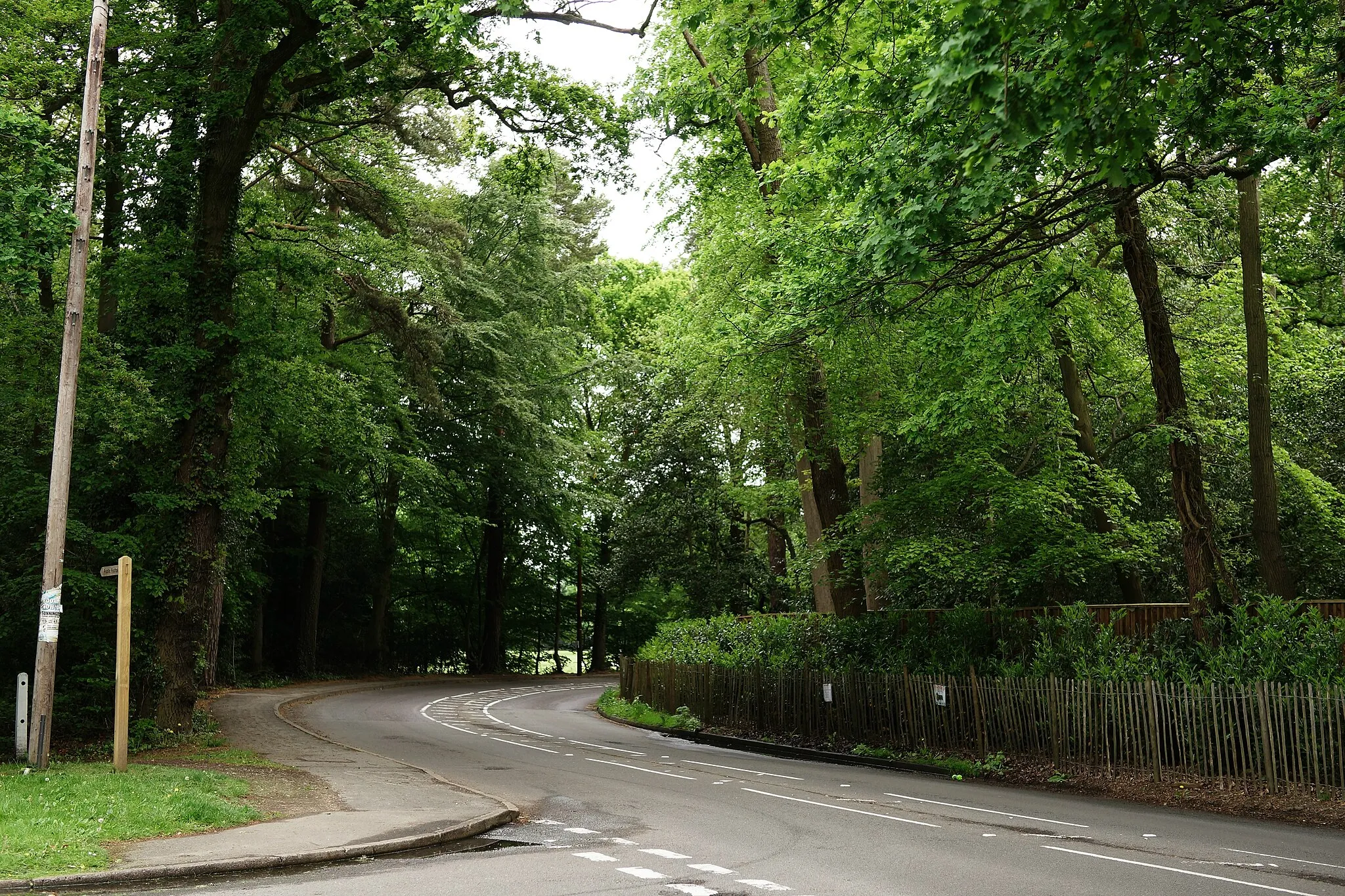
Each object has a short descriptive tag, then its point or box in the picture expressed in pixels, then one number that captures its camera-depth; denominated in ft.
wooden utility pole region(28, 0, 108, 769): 41.65
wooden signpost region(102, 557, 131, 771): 42.16
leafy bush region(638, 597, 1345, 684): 45.80
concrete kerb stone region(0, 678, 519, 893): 25.23
